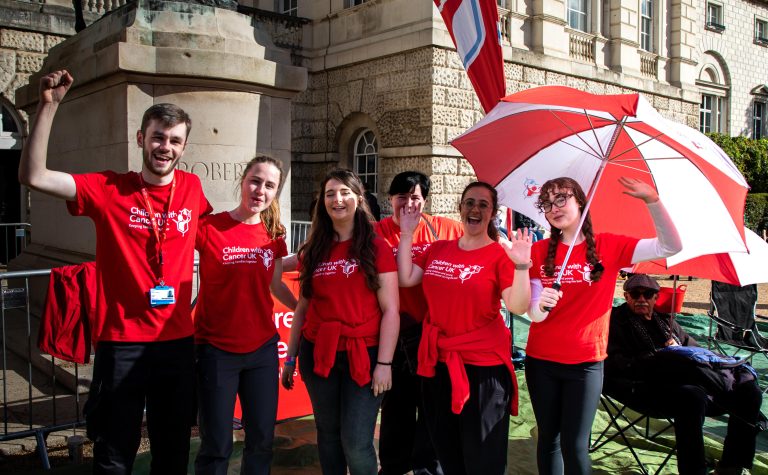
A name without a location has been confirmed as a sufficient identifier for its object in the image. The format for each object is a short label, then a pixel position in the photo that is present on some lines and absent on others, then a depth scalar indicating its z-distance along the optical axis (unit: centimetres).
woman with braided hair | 335
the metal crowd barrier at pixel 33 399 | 445
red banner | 510
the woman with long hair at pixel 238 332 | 324
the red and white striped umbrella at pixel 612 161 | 333
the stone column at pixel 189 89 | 553
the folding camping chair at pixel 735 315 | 755
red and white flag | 604
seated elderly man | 402
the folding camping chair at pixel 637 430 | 426
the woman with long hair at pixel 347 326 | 329
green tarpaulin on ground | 437
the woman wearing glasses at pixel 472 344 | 329
